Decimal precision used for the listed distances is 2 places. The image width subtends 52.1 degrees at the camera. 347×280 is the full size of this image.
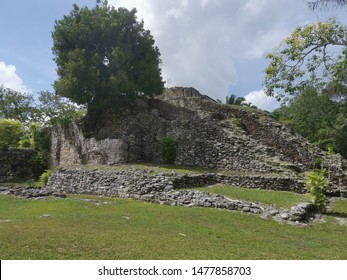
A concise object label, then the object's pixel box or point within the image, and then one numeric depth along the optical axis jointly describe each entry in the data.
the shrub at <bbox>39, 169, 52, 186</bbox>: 23.41
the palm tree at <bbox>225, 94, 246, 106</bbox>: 36.84
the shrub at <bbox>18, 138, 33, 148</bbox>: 31.95
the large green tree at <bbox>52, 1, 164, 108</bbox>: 24.91
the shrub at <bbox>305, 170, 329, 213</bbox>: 13.27
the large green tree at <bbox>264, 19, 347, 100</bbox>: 10.99
